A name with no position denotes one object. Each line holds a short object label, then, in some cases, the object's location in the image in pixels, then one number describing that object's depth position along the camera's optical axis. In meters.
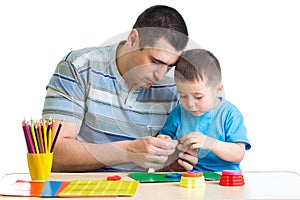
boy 2.39
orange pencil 2.27
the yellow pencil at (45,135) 2.27
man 2.41
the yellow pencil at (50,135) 2.28
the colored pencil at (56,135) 2.31
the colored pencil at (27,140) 2.27
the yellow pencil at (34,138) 2.27
